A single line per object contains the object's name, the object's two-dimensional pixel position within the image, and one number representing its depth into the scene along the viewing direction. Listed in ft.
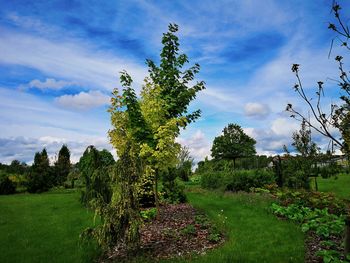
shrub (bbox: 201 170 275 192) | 61.93
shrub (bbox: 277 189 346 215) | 34.32
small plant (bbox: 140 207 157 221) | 34.81
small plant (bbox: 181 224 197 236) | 28.30
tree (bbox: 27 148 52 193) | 88.02
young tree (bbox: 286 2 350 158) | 9.87
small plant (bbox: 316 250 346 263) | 19.97
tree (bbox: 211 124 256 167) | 190.29
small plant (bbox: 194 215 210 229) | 30.80
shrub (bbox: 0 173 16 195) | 85.51
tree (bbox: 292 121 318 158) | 54.65
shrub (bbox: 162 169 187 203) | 47.73
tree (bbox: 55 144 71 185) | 103.77
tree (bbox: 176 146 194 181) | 111.14
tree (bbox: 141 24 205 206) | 34.16
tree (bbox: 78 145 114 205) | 36.55
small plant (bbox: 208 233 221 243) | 26.60
